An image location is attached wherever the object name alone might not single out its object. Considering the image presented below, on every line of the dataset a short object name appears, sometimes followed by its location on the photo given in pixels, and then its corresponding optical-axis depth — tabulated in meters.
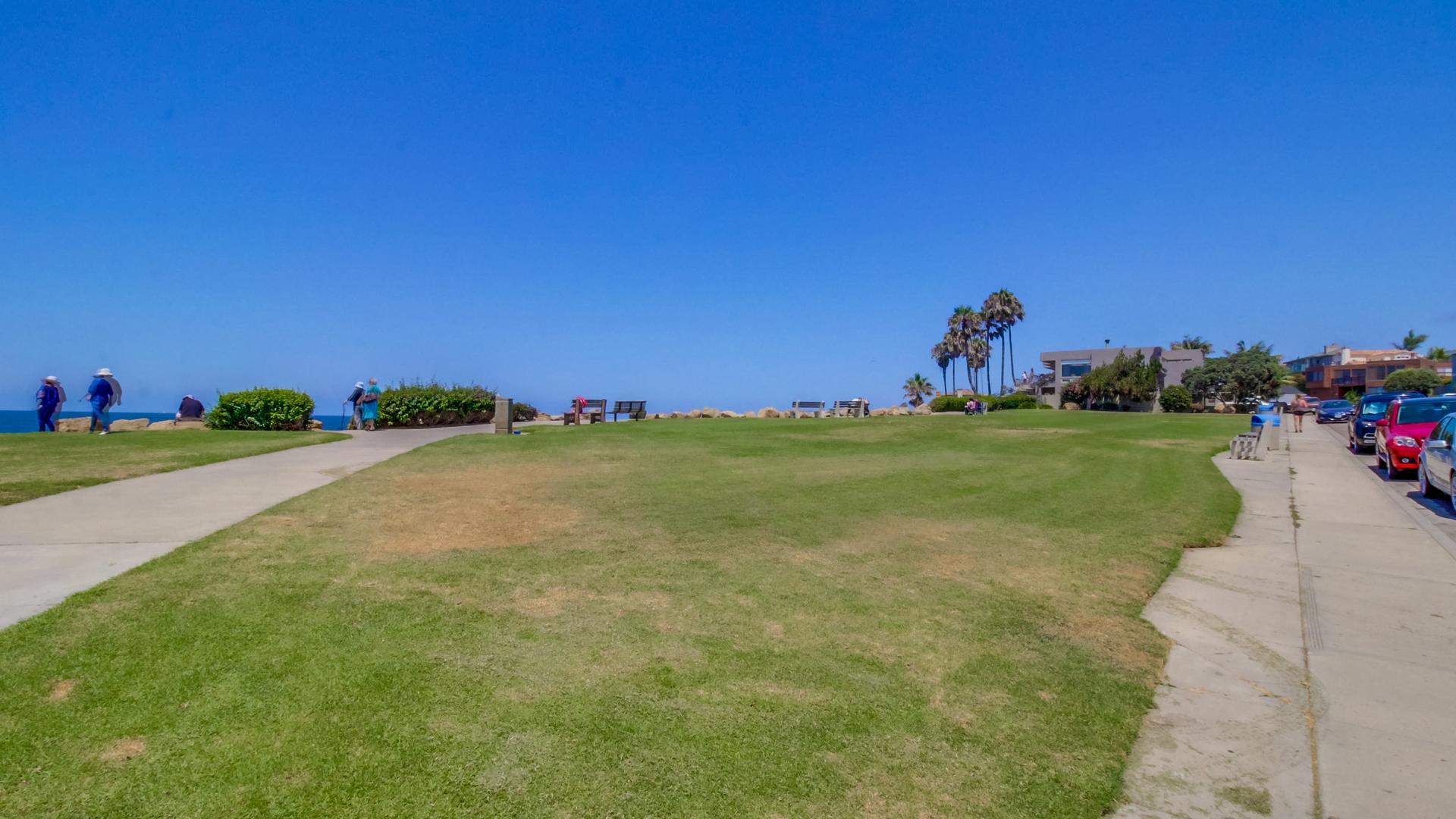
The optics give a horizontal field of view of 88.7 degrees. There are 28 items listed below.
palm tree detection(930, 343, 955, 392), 88.62
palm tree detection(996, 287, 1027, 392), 83.81
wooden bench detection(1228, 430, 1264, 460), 19.23
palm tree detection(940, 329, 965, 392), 86.31
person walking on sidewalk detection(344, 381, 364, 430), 22.80
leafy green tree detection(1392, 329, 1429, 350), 117.70
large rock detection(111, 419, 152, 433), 19.55
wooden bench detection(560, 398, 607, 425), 28.05
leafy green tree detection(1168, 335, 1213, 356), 106.12
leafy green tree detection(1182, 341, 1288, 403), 73.44
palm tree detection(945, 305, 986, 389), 85.62
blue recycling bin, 23.59
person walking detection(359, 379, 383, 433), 22.23
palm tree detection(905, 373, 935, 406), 87.11
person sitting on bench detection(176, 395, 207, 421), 21.31
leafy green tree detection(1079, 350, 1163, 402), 65.06
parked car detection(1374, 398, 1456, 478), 15.68
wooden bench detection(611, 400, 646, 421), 29.40
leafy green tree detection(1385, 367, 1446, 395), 74.88
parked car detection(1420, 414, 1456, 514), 11.94
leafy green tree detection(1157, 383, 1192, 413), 65.94
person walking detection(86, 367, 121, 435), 18.57
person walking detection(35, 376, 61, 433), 19.94
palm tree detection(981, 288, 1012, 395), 84.00
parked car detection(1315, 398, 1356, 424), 41.00
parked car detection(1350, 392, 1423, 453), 21.92
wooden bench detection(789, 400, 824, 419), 38.72
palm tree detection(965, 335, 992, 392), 85.12
